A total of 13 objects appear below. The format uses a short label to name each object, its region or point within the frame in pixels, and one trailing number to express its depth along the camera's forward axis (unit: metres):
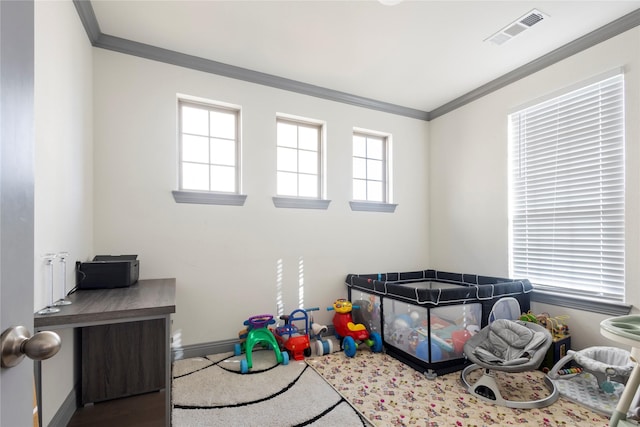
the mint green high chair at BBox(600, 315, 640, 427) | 1.42
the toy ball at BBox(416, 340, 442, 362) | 2.44
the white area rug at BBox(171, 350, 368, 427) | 1.86
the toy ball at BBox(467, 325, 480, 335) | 2.59
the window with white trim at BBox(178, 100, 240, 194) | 2.89
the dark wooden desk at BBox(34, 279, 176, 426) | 1.78
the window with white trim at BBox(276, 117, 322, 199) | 3.29
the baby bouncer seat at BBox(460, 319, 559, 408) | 2.01
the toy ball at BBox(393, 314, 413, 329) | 2.64
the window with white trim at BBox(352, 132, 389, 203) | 3.72
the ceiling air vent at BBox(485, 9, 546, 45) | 2.28
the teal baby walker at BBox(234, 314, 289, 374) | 2.51
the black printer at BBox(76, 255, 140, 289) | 2.01
